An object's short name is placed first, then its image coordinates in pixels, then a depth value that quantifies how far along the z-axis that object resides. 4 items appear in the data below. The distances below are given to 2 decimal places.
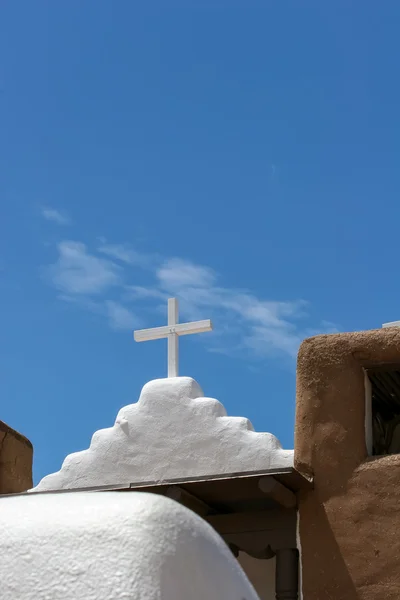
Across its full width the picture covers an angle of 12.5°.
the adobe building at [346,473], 14.56
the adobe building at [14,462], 18.23
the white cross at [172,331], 18.60
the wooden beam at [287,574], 15.01
